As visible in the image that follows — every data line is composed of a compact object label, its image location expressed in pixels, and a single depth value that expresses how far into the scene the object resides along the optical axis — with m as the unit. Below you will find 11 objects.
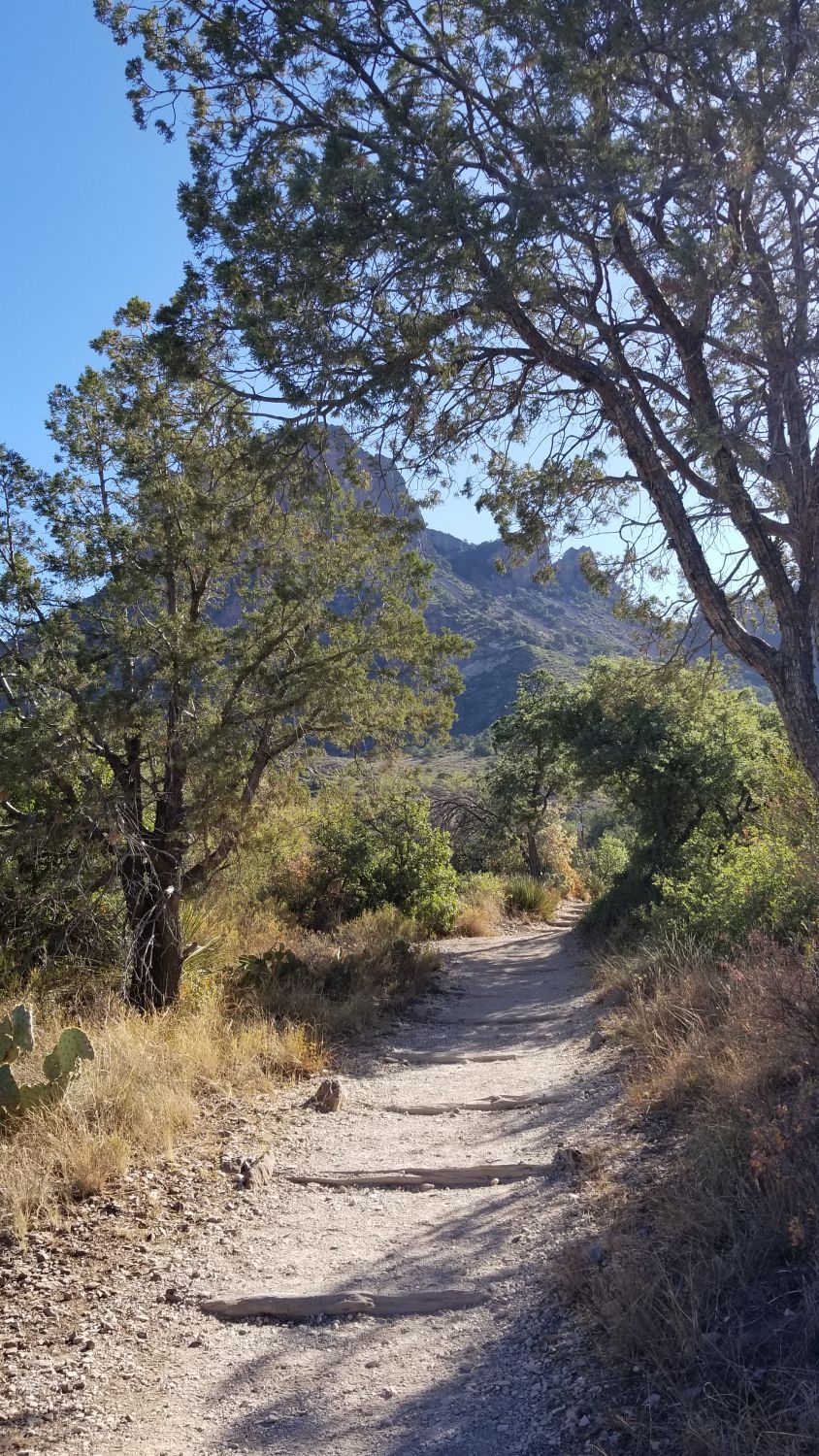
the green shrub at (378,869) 15.73
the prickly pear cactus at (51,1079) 5.03
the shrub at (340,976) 8.82
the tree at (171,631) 7.11
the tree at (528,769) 20.33
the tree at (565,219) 5.89
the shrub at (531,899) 22.78
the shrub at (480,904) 18.88
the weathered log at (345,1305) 3.71
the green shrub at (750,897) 7.22
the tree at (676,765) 14.07
